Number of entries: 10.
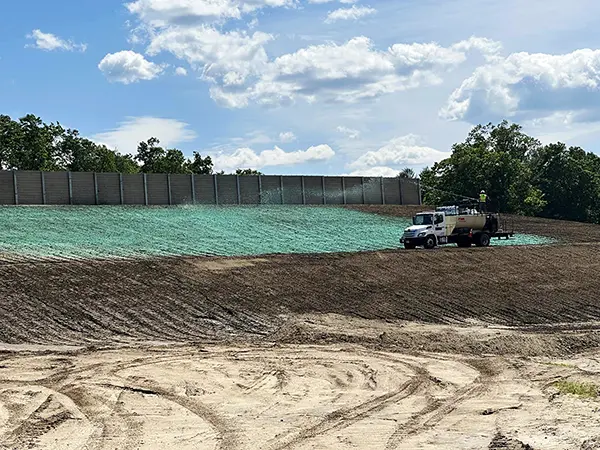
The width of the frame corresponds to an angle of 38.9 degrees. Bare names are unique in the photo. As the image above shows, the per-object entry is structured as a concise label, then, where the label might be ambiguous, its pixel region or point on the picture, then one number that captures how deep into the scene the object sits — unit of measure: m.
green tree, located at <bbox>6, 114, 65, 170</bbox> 89.19
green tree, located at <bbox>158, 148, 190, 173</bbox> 107.81
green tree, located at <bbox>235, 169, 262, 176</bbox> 118.62
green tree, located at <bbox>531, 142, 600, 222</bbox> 103.62
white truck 45.88
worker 49.92
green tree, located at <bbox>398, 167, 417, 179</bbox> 154.00
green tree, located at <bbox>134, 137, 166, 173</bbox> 117.57
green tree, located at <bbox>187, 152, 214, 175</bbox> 112.38
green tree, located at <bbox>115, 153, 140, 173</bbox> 121.71
